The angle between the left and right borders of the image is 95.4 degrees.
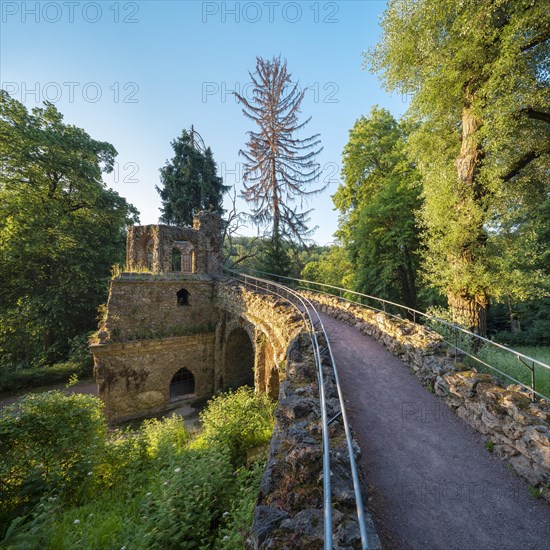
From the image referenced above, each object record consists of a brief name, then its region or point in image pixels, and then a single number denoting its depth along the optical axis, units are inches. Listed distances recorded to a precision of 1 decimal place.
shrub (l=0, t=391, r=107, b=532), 197.5
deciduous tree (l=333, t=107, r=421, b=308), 510.0
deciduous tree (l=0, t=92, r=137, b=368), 572.4
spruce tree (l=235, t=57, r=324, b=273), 707.4
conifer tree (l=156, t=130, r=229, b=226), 923.4
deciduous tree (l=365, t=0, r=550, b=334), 261.3
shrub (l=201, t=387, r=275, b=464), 237.6
